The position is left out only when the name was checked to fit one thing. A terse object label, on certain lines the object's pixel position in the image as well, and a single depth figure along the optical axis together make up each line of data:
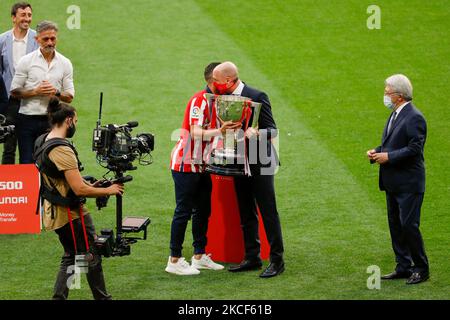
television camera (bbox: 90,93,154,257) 16.61
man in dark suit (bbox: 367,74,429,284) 17.66
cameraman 15.78
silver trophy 17.62
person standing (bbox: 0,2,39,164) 21.97
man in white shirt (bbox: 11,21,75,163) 20.72
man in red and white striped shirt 18.06
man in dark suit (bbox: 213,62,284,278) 17.98
